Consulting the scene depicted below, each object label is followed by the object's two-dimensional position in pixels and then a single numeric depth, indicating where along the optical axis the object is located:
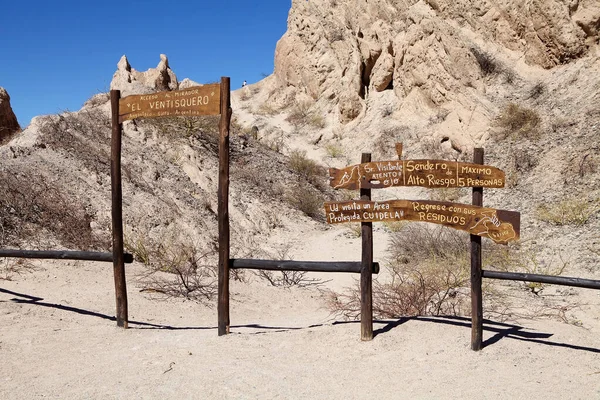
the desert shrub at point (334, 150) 20.14
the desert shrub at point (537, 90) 16.05
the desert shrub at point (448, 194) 13.87
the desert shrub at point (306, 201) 13.83
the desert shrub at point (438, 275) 6.33
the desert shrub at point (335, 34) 25.81
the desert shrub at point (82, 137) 11.45
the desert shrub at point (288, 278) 8.86
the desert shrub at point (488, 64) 17.42
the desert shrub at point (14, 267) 7.37
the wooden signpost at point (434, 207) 4.58
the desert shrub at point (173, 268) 7.56
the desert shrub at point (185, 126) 13.70
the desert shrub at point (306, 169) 15.79
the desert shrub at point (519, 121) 15.04
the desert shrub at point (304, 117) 23.82
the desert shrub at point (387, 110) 20.17
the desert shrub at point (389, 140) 18.34
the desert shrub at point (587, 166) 11.92
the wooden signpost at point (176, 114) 5.18
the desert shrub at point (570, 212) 10.10
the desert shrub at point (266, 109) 28.22
